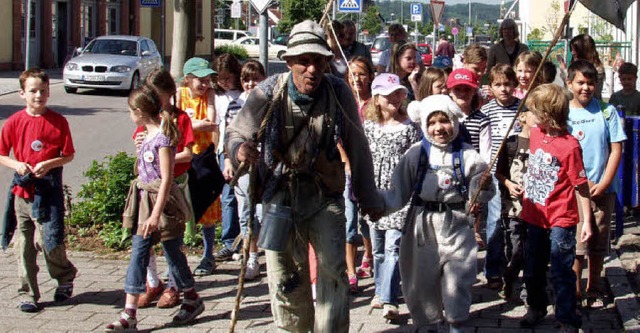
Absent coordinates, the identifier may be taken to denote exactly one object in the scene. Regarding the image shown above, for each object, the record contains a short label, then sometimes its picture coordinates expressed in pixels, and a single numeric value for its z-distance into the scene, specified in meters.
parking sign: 34.69
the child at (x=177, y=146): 6.62
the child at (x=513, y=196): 6.76
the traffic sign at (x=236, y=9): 23.79
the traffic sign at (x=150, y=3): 26.34
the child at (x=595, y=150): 6.75
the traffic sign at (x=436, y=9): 25.34
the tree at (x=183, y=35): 11.20
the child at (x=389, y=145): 6.48
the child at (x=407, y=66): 9.31
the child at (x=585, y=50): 9.05
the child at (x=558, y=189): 5.94
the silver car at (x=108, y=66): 25.97
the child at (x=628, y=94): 9.91
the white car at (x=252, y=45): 61.98
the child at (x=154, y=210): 6.24
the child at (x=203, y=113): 7.59
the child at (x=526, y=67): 7.84
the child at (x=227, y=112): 7.81
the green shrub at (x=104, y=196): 9.12
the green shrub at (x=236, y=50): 49.71
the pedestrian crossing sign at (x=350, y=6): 20.70
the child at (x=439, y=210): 5.64
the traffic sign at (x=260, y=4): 12.38
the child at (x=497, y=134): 7.21
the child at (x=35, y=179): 6.70
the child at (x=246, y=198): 7.66
